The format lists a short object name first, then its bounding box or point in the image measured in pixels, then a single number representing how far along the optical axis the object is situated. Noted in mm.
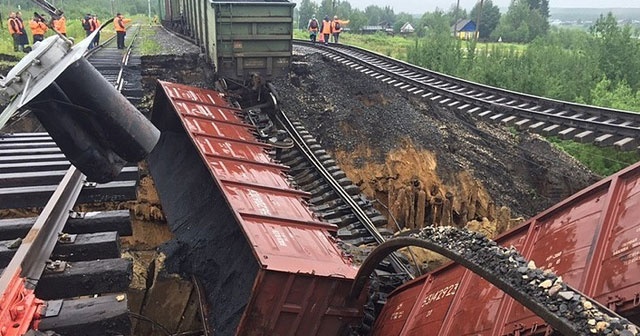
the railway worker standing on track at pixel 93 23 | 20266
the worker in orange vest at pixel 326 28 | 21828
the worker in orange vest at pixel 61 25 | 14632
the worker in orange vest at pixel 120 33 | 16453
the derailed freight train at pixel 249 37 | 9883
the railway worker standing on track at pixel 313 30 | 21712
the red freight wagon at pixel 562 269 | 3551
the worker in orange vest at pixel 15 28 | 17047
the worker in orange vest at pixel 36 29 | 16641
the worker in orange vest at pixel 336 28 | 22500
